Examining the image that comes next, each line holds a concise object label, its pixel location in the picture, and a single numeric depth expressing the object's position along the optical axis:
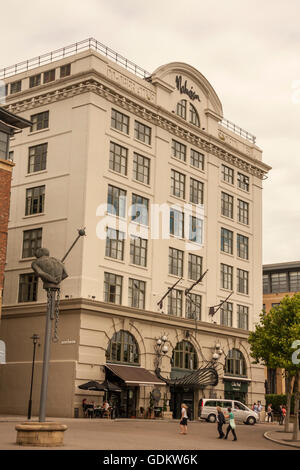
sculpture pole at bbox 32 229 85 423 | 20.61
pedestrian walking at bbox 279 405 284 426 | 54.11
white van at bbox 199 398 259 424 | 48.34
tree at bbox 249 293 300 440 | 37.72
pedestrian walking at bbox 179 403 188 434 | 33.09
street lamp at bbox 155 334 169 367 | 49.07
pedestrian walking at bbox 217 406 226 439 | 32.09
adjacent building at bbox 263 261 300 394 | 97.94
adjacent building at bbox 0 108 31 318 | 39.41
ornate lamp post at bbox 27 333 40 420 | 41.16
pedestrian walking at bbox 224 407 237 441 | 30.97
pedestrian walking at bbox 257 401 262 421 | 56.54
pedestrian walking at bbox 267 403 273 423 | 56.19
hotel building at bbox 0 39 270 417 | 45.62
